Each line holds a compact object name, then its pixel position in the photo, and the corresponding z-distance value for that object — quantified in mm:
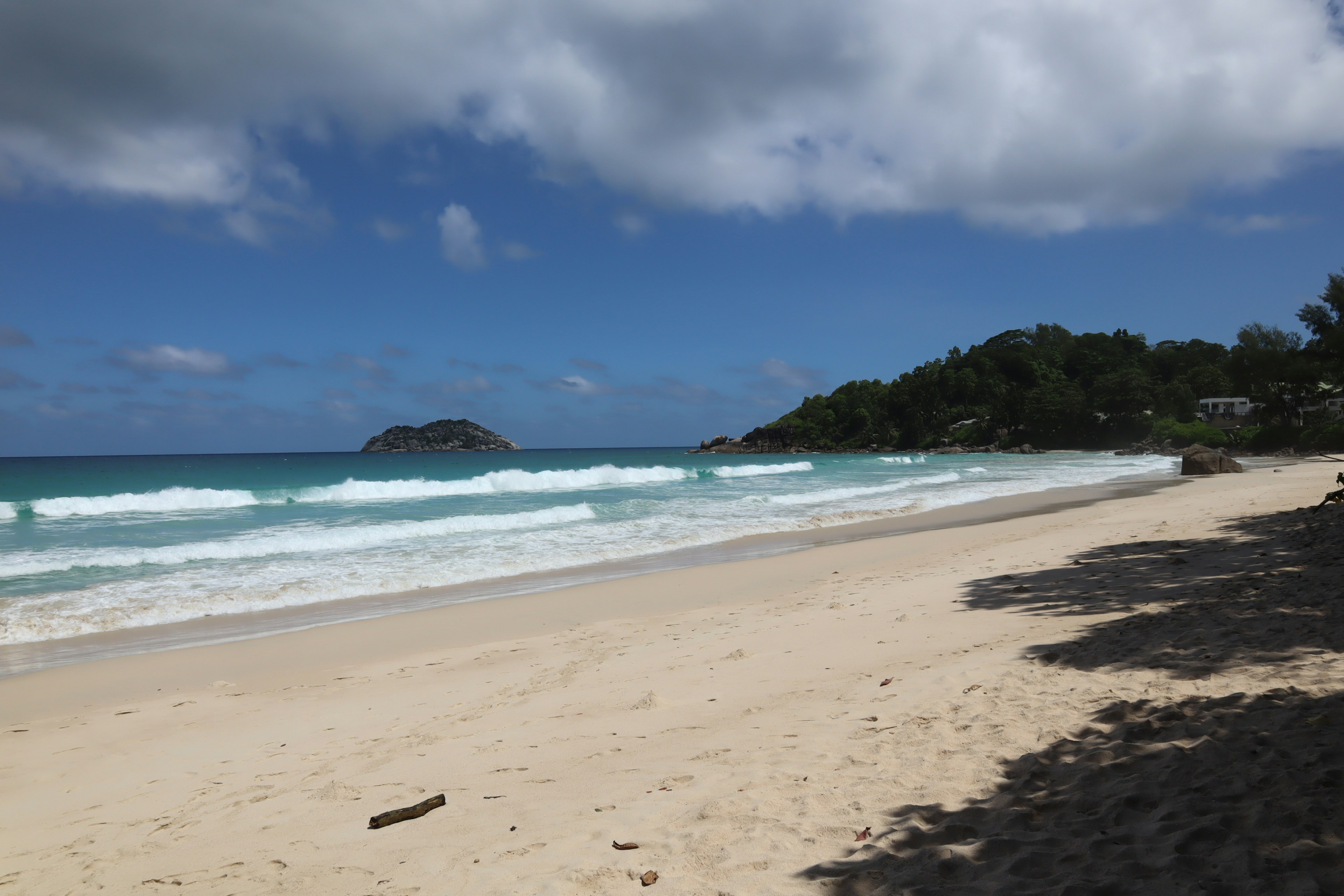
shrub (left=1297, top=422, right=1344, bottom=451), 40812
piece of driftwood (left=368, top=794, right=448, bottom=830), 3469
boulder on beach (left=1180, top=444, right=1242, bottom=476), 28109
